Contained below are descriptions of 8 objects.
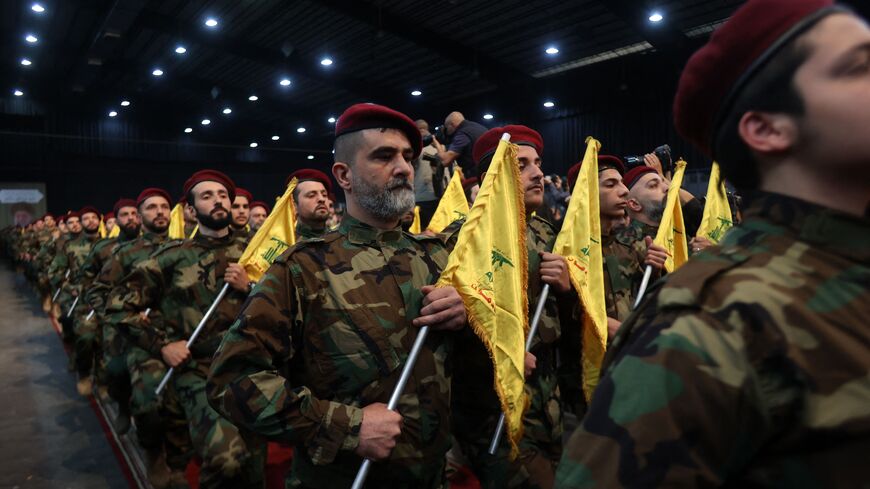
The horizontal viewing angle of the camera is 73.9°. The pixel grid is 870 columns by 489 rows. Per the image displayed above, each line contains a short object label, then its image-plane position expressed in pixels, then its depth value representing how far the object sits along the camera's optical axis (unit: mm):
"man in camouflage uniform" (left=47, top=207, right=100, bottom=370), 8172
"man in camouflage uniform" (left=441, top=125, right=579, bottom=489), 2615
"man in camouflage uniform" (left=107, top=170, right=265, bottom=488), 3625
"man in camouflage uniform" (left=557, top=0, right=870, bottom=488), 725
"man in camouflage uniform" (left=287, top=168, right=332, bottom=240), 4941
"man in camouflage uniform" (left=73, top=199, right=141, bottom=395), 6125
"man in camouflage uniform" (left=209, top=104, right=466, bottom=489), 1791
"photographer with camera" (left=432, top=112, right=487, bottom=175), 5232
